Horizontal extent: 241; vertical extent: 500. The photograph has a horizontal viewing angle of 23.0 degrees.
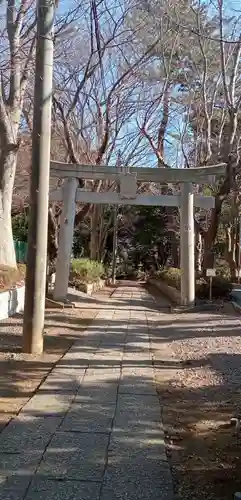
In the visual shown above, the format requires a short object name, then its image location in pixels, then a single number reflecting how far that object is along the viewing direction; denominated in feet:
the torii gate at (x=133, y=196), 60.80
